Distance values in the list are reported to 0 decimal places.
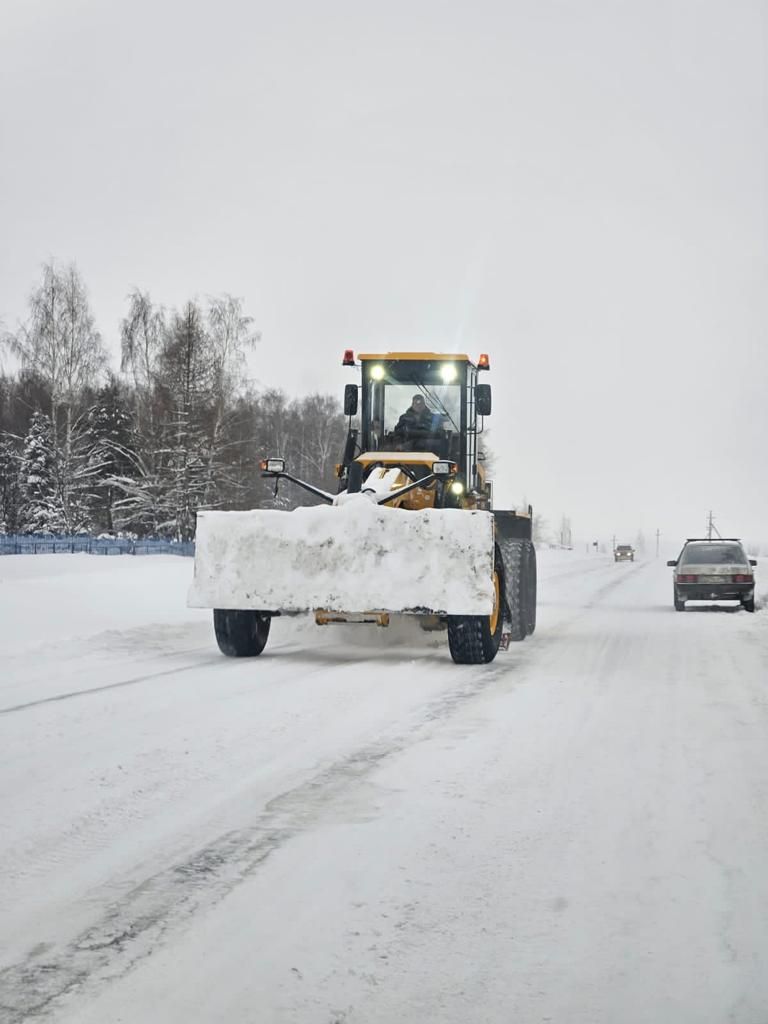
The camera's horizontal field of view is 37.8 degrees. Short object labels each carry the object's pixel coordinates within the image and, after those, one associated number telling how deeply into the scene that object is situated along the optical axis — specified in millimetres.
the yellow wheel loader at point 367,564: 9172
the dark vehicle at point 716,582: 19250
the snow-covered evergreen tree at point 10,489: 48869
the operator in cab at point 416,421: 12141
